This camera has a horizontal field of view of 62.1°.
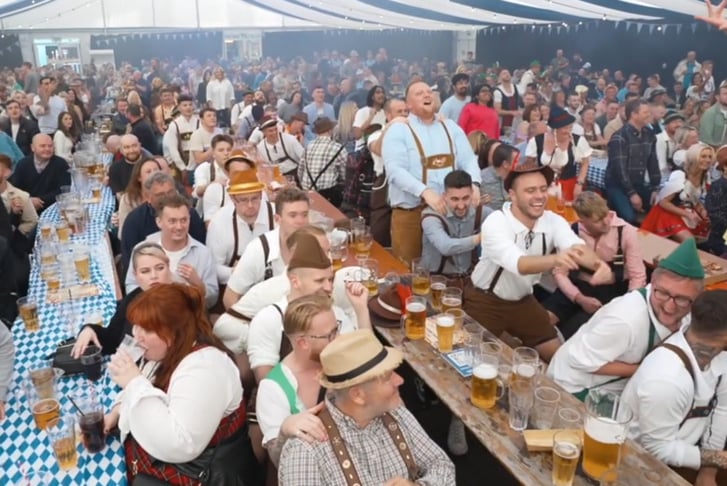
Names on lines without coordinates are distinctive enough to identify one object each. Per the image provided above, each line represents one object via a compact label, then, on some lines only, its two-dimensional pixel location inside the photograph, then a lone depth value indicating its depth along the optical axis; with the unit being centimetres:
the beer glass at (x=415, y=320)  262
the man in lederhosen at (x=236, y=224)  357
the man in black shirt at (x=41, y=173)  570
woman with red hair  189
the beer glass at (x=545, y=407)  196
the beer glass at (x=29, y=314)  279
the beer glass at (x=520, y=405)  197
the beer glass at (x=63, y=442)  189
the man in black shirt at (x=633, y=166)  543
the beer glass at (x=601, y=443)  170
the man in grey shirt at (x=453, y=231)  363
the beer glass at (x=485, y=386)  209
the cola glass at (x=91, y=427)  199
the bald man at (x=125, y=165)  524
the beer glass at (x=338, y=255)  341
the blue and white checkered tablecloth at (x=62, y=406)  190
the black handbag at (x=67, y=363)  241
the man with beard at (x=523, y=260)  263
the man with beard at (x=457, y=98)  761
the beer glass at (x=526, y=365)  205
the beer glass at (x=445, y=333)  247
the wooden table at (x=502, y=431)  176
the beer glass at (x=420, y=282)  304
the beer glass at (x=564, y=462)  170
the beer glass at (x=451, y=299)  278
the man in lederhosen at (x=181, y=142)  668
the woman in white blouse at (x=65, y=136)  720
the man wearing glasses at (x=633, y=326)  214
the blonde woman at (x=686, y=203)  454
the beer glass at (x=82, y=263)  332
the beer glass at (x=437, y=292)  286
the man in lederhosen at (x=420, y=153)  411
